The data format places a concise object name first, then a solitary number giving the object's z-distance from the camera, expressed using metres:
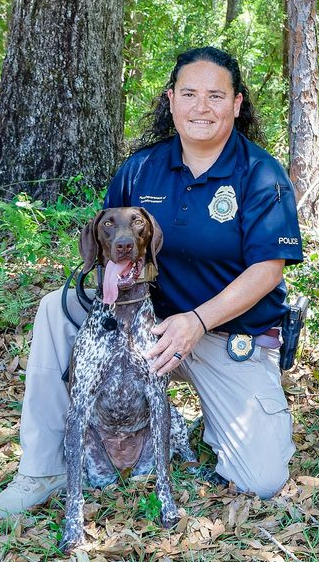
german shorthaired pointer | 3.34
